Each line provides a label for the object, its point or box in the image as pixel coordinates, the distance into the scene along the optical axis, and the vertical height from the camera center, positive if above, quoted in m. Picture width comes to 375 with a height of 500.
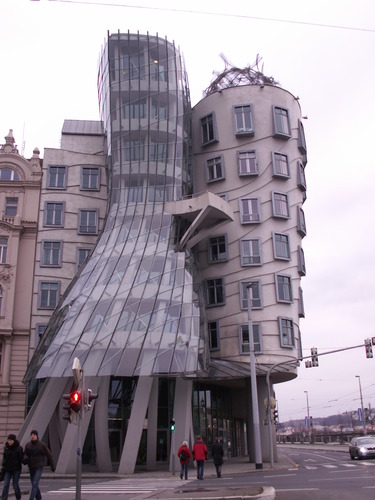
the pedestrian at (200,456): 22.22 -0.51
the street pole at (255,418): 28.59 +1.10
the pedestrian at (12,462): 12.74 -0.31
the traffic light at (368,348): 29.27 +4.48
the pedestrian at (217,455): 23.74 -0.53
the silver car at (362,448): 33.56 -0.59
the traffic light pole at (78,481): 11.99 -0.73
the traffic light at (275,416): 31.89 +1.31
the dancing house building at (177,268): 30.17 +11.08
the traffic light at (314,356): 31.04 +4.31
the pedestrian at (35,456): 12.48 -0.20
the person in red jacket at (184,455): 22.56 -0.47
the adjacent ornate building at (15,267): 36.72 +12.14
